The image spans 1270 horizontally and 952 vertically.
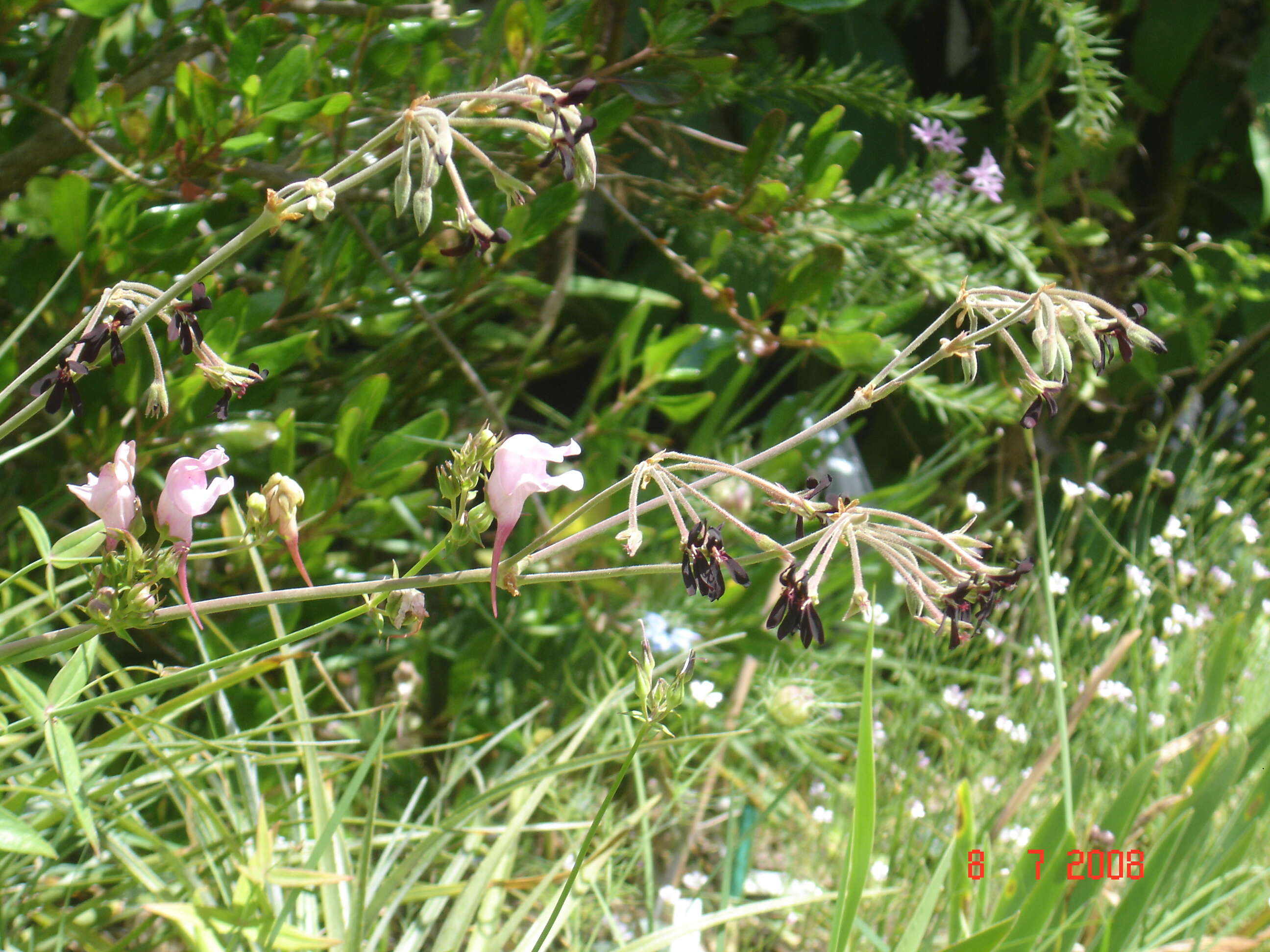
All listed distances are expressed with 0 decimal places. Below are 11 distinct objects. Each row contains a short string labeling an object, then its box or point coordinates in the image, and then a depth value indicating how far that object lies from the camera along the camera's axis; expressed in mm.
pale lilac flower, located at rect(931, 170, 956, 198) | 2985
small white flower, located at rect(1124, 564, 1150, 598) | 3183
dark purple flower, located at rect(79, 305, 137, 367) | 2054
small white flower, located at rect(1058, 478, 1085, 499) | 3017
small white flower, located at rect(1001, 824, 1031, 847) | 2703
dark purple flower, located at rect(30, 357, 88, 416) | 2055
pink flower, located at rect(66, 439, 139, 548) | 2054
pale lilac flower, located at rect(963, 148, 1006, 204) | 3017
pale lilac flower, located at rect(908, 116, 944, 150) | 2926
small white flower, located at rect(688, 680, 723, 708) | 2487
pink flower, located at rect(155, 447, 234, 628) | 2059
